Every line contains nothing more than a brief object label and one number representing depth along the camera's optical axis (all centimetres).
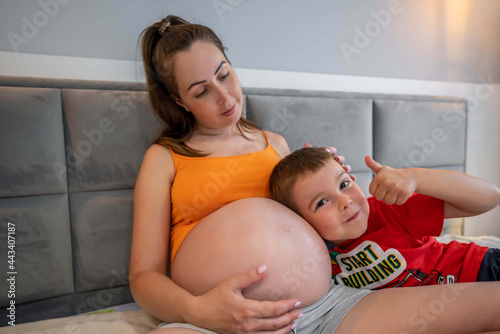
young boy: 88
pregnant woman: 72
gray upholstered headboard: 107
